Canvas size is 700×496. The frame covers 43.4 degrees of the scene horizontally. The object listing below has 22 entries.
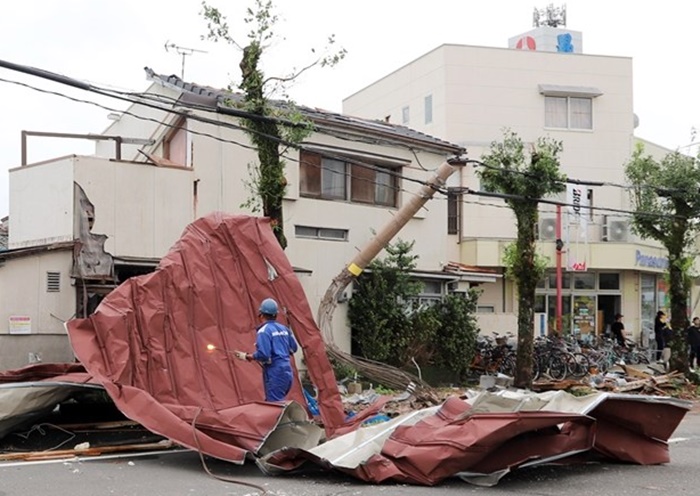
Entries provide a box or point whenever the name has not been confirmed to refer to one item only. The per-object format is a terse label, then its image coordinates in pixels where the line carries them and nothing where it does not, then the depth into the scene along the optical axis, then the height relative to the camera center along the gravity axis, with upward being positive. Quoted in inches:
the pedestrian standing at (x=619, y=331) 1207.6 -82.5
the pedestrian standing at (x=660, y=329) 1126.2 -74.0
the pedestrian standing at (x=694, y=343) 984.9 -80.5
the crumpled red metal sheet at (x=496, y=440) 331.9 -67.6
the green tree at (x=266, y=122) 605.0 +107.1
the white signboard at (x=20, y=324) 641.0 -39.2
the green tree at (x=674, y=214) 852.0 +55.8
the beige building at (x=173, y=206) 657.6 +56.6
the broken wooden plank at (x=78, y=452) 386.0 -82.0
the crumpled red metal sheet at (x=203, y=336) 375.9 -32.6
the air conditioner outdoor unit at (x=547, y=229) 1326.3 +63.6
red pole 1122.3 -14.2
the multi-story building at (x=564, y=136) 1328.7 +217.6
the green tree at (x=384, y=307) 812.6 -34.5
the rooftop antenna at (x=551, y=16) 1742.1 +506.9
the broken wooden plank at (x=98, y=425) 442.6 -78.3
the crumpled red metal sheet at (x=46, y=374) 431.2 -52.1
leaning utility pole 664.4 -1.9
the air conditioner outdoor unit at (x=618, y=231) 1355.8 +61.7
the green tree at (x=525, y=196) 754.2 +63.2
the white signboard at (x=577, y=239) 1285.7 +48.2
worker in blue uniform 412.2 -40.4
